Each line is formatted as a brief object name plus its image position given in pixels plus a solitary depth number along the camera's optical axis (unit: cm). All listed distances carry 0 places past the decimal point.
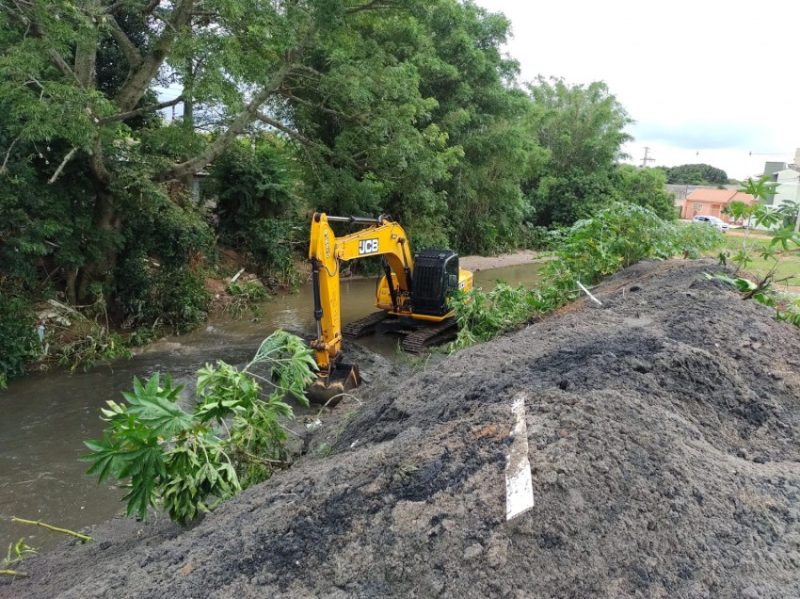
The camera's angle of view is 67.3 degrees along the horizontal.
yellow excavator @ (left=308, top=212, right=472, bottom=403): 755
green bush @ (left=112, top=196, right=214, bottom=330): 1073
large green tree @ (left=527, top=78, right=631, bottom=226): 3078
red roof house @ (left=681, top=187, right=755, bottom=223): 5059
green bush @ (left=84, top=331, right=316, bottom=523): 317
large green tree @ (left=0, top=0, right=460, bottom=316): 751
